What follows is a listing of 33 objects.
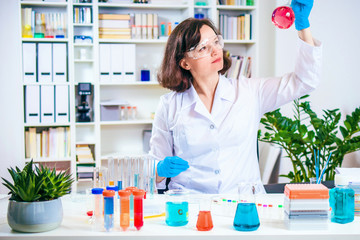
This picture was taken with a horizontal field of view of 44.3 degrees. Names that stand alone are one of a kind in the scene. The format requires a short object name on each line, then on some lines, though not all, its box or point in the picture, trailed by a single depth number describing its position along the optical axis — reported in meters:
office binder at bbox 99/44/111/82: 3.96
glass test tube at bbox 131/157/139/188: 1.61
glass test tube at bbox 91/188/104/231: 1.37
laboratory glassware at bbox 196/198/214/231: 1.35
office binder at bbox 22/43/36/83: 3.89
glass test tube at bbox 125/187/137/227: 1.40
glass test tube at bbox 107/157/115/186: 1.59
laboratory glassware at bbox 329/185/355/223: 1.42
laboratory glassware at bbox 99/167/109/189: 1.56
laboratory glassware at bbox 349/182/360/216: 1.50
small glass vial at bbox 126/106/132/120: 4.15
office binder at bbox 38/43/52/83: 3.92
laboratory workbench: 1.30
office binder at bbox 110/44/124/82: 3.99
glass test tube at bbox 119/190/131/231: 1.37
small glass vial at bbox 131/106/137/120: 4.13
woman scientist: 1.98
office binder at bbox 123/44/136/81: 4.00
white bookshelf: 3.94
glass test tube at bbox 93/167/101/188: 1.56
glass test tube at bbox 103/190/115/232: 1.35
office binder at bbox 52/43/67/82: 3.93
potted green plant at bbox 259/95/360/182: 2.82
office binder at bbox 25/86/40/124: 3.90
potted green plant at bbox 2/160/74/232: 1.31
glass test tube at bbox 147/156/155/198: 1.64
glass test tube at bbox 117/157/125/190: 1.60
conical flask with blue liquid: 1.34
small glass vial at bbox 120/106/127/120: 4.11
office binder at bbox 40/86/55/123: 3.92
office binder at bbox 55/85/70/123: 3.94
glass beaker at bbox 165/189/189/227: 1.39
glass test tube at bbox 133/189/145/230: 1.37
